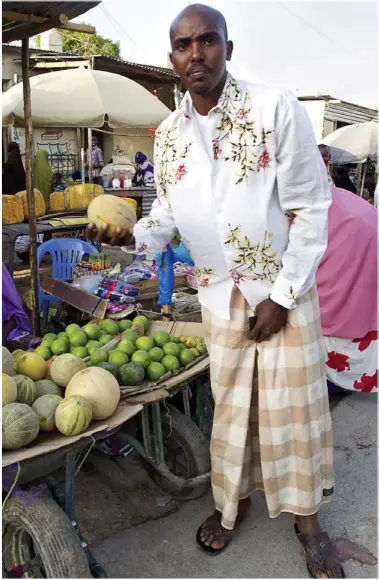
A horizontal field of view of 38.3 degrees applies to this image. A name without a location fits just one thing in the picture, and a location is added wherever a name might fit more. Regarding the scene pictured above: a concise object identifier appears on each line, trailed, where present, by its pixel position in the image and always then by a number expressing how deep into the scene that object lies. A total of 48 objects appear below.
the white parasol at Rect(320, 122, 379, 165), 12.77
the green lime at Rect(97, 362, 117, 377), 2.54
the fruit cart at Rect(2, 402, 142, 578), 1.91
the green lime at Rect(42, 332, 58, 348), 2.91
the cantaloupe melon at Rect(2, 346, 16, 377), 2.33
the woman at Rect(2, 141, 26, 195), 8.38
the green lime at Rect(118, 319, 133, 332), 3.29
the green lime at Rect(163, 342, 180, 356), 2.87
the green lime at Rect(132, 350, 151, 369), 2.72
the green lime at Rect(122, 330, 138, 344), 2.99
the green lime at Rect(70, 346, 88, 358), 2.83
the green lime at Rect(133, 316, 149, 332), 3.32
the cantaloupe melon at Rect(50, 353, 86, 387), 2.44
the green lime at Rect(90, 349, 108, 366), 2.71
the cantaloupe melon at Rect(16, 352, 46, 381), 2.49
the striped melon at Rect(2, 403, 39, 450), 1.93
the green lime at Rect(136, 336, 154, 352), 2.89
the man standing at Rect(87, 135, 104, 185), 12.93
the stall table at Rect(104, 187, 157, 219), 11.12
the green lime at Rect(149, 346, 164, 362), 2.81
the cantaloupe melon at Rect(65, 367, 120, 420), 2.18
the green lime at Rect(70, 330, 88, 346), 2.94
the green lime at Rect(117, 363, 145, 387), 2.58
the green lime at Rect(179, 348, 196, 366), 2.84
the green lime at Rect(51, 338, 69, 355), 2.85
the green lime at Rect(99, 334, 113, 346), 3.00
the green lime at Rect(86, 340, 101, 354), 2.90
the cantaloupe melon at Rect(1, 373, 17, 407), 2.10
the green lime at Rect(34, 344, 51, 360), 2.81
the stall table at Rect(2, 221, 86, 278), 5.57
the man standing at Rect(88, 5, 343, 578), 1.94
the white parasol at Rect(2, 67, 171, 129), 6.74
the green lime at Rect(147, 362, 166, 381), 2.67
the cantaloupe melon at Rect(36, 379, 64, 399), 2.38
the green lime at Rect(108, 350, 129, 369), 2.69
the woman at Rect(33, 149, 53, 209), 8.70
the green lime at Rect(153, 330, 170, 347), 2.99
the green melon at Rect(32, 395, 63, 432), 2.12
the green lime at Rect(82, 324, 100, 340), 3.08
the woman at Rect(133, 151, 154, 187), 11.70
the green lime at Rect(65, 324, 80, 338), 3.02
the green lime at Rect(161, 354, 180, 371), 2.76
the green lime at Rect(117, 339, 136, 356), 2.82
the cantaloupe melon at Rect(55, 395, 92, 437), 2.04
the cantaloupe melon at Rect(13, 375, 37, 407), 2.23
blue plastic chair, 5.38
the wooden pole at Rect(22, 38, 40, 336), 4.09
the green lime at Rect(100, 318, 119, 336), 3.24
